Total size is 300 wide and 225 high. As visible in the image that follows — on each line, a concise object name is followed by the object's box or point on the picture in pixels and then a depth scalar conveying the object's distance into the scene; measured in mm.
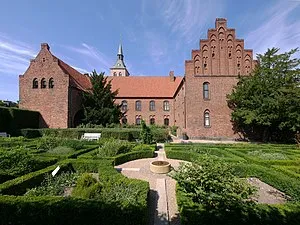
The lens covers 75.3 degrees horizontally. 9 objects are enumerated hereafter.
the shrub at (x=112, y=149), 11741
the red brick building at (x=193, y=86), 22203
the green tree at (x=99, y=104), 25562
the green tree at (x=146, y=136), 16797
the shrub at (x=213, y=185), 4801
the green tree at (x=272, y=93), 17797
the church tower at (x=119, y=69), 59531
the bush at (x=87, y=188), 5603
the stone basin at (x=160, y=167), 9484
